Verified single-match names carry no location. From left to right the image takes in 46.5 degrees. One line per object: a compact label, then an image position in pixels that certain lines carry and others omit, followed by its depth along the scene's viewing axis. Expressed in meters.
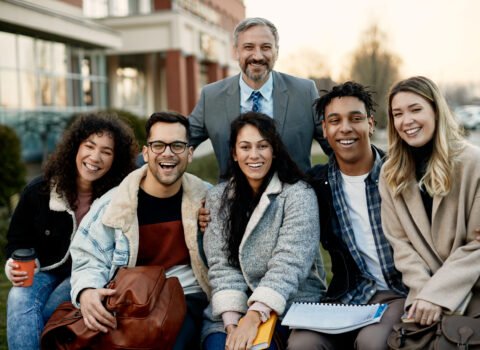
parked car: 46.28
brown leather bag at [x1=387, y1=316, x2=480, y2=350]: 2.76
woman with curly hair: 4.01
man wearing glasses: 3.71
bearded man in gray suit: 4.50
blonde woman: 3.10
